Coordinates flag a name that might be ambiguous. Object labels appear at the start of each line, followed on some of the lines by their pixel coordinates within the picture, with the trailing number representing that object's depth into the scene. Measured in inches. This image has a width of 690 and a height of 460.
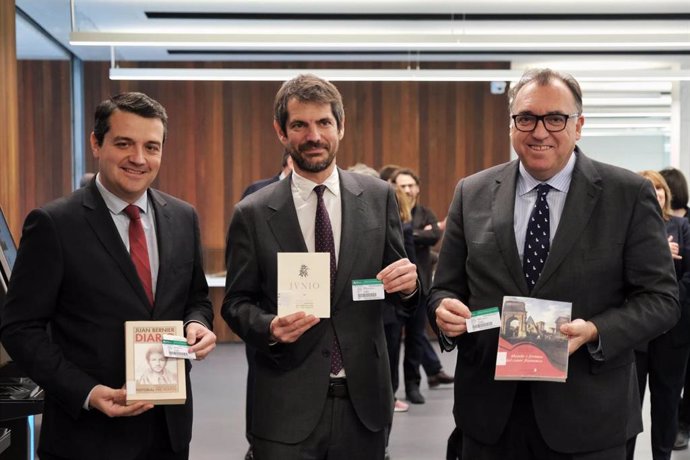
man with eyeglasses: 89.1
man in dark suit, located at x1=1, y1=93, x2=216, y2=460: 89.9
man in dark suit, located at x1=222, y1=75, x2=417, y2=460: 94.5
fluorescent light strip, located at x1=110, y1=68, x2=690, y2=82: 301.3
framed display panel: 144.0
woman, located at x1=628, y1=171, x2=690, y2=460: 186.2
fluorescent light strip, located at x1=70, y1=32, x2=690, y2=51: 252.8
